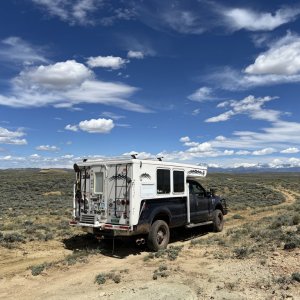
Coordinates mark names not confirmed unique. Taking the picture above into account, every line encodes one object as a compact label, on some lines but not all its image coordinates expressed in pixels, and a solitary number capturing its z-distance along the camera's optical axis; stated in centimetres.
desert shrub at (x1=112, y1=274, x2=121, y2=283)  661
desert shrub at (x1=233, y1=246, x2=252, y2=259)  770
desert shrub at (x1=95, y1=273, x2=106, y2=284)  663
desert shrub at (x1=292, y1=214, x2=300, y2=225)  1085
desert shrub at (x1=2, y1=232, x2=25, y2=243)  1011
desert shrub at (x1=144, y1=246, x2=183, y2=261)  832
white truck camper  884
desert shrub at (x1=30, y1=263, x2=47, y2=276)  735
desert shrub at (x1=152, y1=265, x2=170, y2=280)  673
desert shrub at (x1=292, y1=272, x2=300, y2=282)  597
